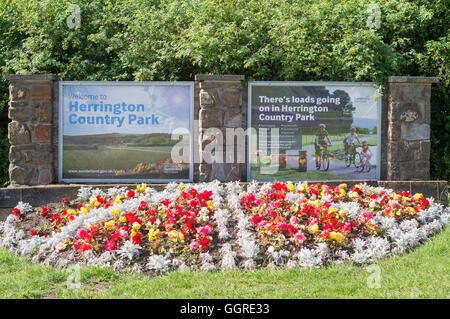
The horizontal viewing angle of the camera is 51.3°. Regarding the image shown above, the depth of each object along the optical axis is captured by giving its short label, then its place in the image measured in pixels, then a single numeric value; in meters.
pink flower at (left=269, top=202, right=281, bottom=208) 5.01
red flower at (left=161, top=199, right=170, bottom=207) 5.03
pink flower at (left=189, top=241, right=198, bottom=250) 4.18
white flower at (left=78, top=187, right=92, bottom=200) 6.03
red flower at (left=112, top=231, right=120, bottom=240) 4.35
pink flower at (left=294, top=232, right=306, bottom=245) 4.24
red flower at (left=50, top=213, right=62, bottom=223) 5.17
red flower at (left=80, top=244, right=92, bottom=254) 4.26
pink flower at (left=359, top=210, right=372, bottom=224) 4.66
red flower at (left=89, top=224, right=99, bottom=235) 4.54
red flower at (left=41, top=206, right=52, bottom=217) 5.53
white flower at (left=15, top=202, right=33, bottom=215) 5.72
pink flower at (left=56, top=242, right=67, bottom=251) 4.43
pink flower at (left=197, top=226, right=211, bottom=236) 4.38
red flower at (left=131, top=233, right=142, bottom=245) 4.26
